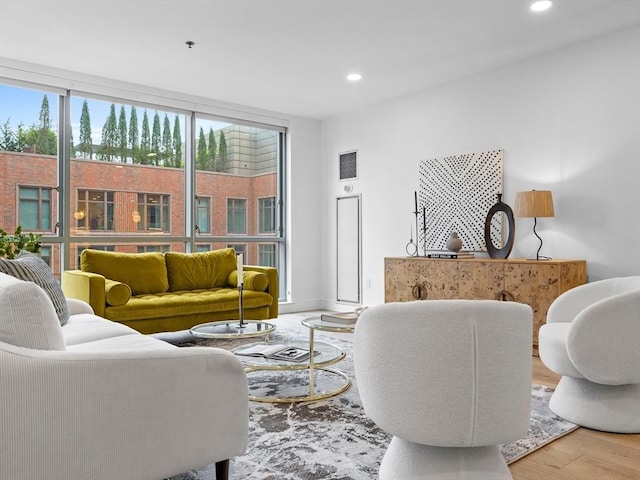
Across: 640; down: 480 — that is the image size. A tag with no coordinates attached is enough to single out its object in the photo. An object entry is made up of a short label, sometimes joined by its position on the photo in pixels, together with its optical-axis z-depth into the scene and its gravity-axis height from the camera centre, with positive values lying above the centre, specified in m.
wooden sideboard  3.98 -0.38
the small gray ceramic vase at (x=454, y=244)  4.89 -0.08
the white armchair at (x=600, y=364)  2.31 -0.61
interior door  6.38 -0.18
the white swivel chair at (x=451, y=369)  1.59 -0.43
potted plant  3.96 -0.03
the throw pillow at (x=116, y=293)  3.89 -0.43
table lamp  4.21 +0.26
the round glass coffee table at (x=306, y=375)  2.82 -0.91
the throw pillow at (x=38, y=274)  2.78 -0.20
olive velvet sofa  3.93 -0.45
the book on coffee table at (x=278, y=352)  2.89 -0.68
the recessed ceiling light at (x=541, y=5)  3.51 +1.61
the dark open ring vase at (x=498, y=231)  4.62 +0.04
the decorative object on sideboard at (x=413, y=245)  5.55 -0.10
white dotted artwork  4.90 +0.41
